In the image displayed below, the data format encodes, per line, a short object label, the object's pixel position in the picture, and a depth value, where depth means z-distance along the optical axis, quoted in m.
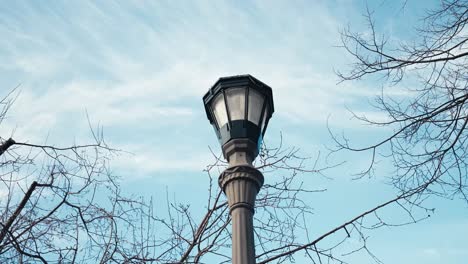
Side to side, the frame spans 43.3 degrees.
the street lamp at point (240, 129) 3.22
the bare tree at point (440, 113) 5.17
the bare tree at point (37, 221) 5.30
